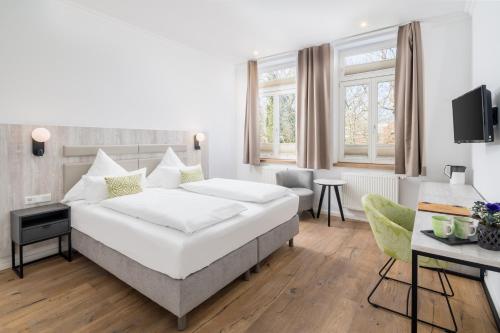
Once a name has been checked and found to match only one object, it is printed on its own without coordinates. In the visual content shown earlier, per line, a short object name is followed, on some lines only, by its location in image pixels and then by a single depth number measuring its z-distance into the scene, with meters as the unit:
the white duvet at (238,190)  2.86
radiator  3.85
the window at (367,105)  4.12
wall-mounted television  1.98
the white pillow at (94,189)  2.85
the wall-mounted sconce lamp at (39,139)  2.70
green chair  1.81
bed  1.77
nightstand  2.46
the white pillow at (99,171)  2.97
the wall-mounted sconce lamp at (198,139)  4.60
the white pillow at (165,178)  3.72
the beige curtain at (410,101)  3.58
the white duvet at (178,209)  2.00
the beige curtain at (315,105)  4.39
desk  1.17
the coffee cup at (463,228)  1.37
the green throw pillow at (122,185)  2.90
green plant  1.24
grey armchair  4.32
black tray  1.33
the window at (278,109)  5.12
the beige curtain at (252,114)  5.27
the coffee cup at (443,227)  1.39
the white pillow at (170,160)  3.98
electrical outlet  2.72
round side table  4.03
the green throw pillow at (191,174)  3.80
